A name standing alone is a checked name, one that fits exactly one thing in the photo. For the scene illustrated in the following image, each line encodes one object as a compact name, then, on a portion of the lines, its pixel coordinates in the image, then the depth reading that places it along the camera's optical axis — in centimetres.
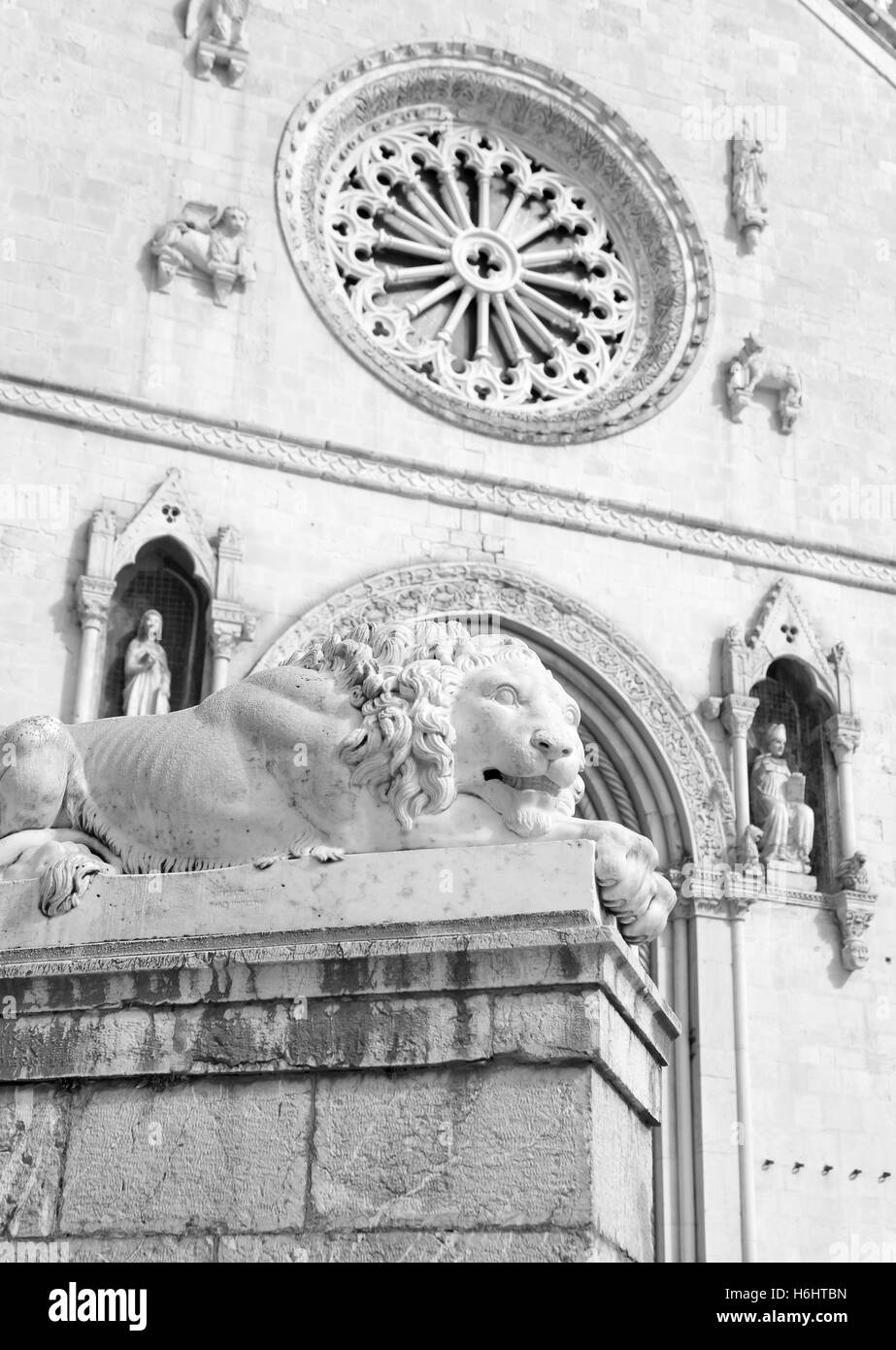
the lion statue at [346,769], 548
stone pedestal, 480
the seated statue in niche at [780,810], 1449
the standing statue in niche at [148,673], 1308
